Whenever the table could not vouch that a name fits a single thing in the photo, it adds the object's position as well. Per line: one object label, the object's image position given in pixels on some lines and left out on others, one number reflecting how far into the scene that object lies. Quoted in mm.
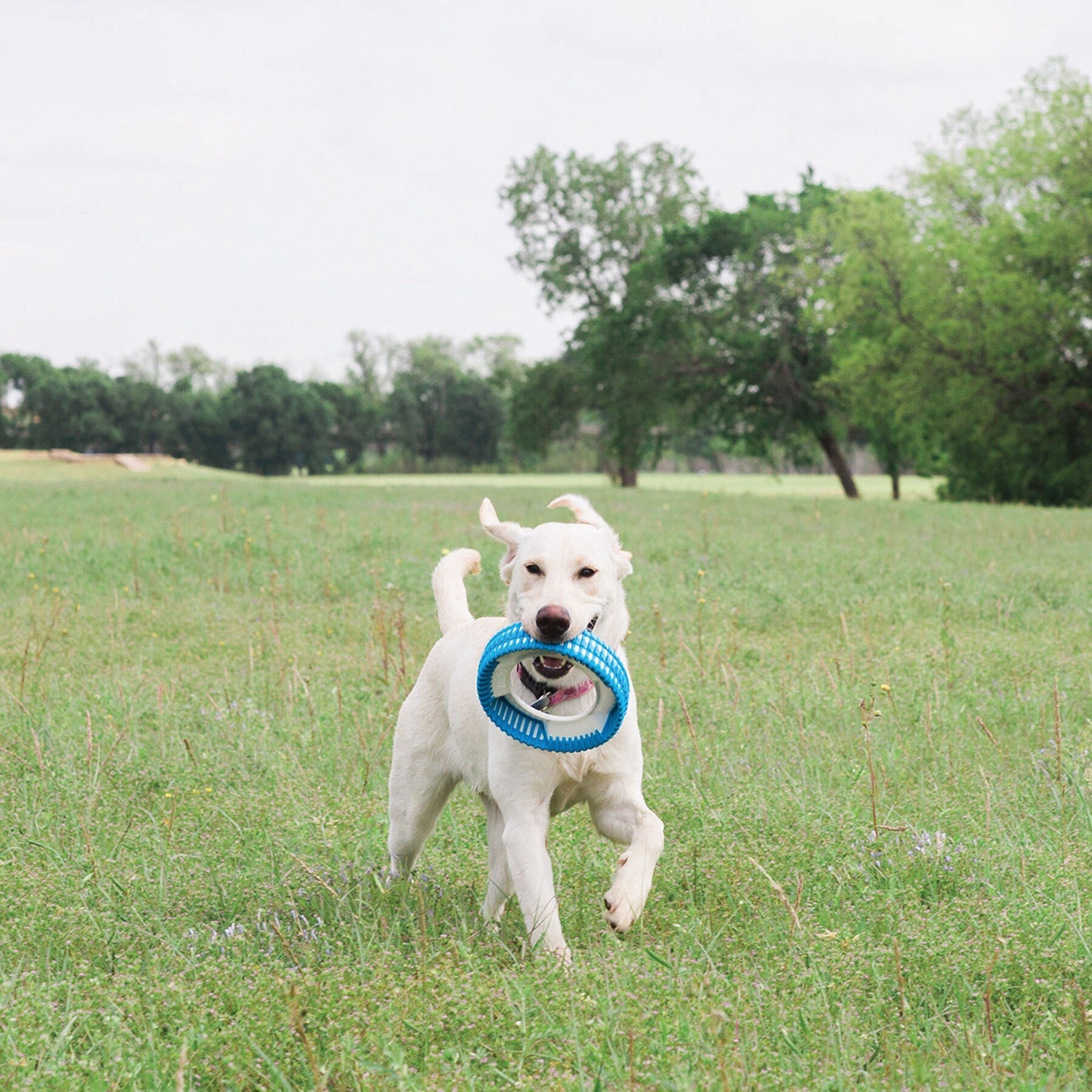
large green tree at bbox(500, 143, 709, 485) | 50625
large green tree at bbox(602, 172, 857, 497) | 42844
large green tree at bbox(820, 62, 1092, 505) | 32938
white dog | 3391
